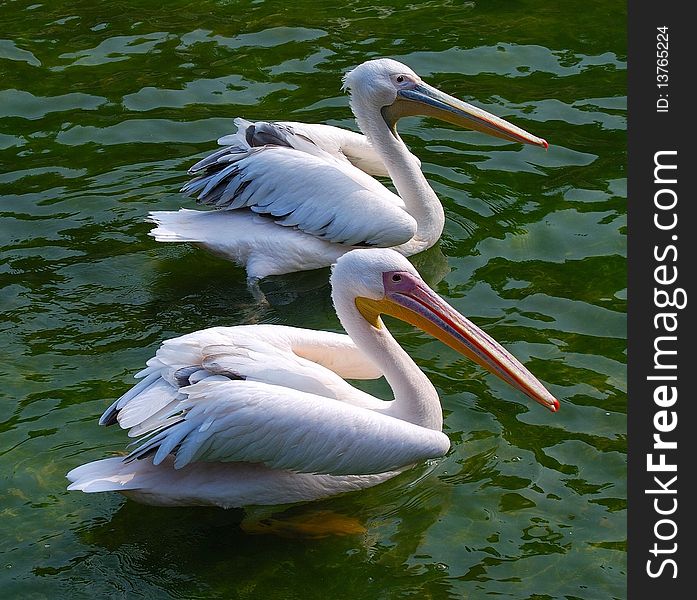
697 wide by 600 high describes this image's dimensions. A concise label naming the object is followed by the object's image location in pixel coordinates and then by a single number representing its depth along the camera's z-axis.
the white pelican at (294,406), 7.71
